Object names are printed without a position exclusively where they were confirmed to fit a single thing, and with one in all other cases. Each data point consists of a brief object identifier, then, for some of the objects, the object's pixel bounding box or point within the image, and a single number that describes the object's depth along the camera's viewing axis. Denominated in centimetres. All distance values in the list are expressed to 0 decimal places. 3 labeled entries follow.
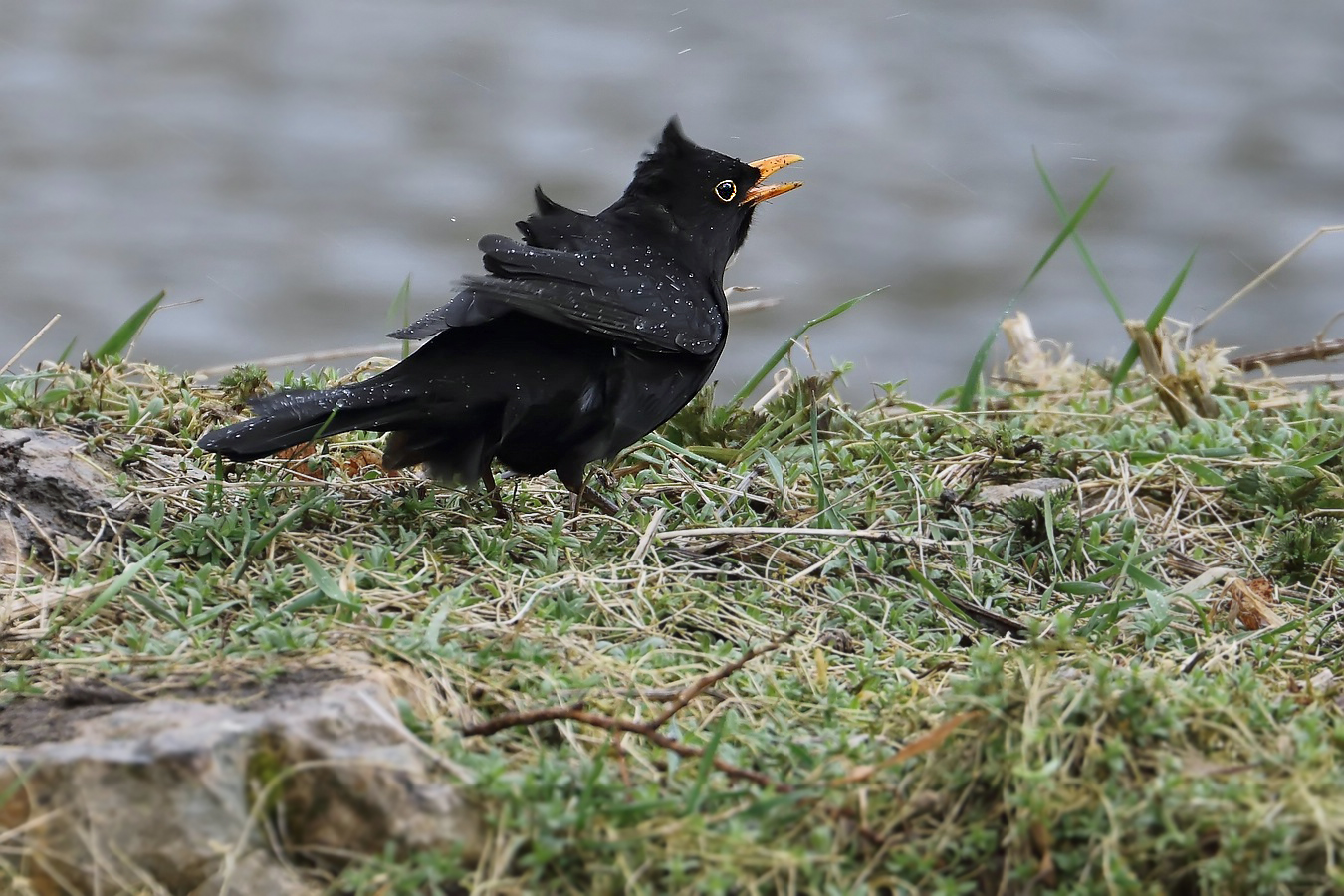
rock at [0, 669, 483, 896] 460
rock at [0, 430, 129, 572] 690
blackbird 751
